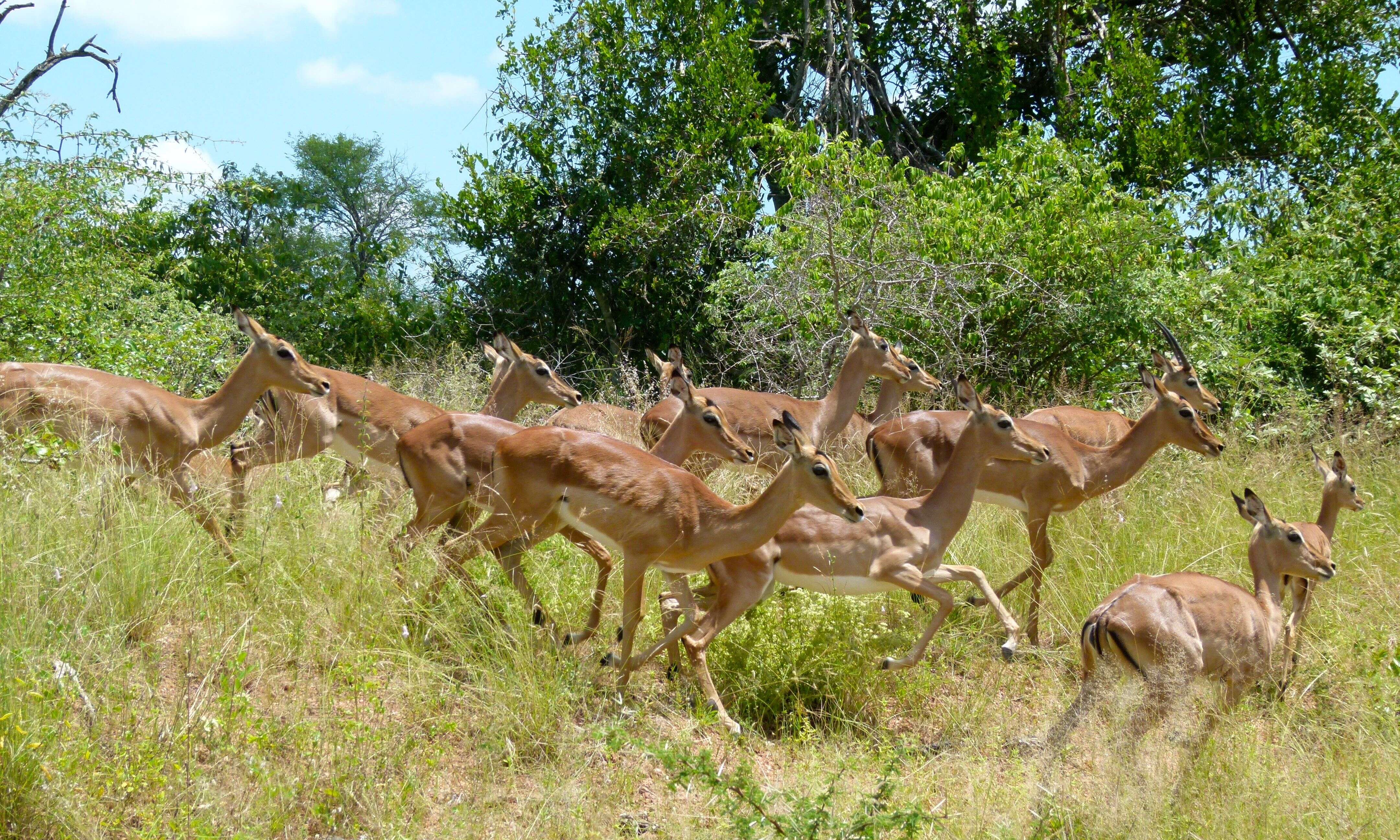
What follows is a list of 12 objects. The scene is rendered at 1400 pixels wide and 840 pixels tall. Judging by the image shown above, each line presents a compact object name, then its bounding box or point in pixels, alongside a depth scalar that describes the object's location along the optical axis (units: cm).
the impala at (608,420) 1903
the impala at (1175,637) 999
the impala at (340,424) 1714
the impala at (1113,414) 1883
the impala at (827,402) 1925
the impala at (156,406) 1384
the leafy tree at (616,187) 2812
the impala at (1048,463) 1559
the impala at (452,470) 1322
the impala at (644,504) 1158
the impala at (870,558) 1205
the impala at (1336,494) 1382
